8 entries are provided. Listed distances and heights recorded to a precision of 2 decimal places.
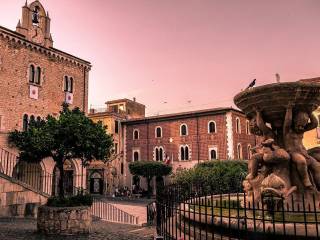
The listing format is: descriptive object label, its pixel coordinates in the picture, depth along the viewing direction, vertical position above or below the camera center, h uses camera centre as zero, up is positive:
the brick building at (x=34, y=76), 21.86 +7.86
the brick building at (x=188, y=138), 35.66 +4.32
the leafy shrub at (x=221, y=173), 22.99 -0.11
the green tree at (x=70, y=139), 13.57 +1.56
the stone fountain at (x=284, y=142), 6.76 +0.67
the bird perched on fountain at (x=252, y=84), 7.77 +2.21
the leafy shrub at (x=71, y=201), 12.59 -1.12
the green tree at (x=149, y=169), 35.59 +0.41
